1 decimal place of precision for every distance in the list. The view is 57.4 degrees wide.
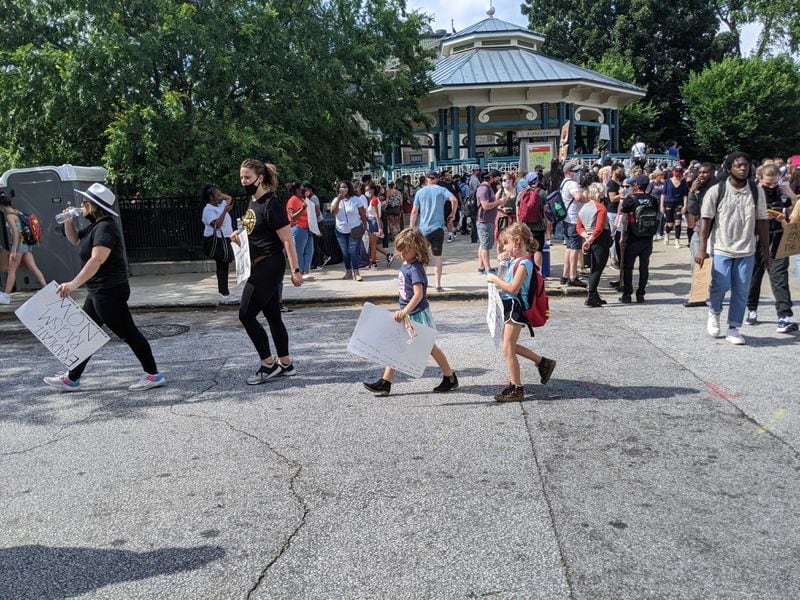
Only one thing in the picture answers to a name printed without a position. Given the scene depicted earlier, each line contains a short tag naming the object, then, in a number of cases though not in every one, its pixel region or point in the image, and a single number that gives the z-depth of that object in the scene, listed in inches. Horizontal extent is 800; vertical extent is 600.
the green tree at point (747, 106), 1491.1
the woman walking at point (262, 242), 236.5
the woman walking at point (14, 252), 421.4
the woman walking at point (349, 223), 474.0
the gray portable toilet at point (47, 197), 478.6
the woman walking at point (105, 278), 226.4
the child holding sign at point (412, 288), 215.0
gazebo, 1005.8
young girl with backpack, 208.7
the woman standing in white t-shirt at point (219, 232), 400.8
